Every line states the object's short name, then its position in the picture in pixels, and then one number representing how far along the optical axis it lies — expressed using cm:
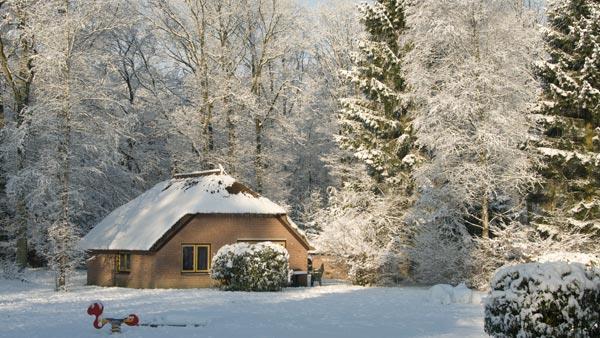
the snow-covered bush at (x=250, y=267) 2905
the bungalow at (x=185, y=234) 3100
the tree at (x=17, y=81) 3297
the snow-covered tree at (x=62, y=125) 3025
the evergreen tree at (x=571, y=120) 2789
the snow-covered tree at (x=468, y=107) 2780
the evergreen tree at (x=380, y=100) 3353
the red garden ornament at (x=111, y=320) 1677
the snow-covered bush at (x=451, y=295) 2412
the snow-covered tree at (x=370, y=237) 3212
